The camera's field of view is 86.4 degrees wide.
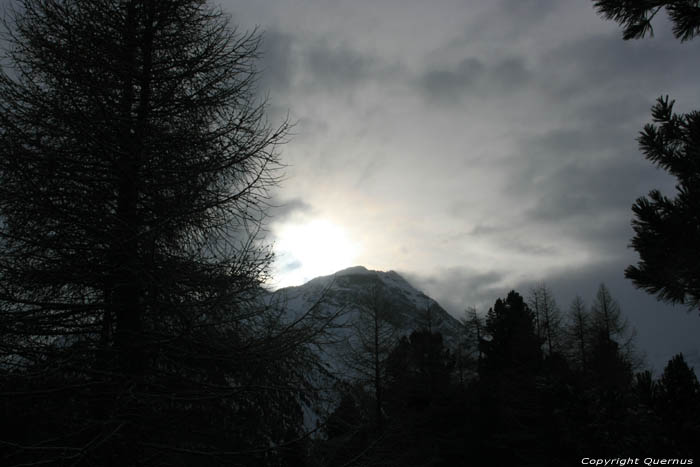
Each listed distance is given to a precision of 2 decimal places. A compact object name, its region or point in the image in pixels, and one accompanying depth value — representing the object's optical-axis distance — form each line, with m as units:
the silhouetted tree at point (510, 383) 17.72
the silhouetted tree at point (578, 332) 30.42
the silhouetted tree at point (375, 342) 17.31
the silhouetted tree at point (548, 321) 33.50
